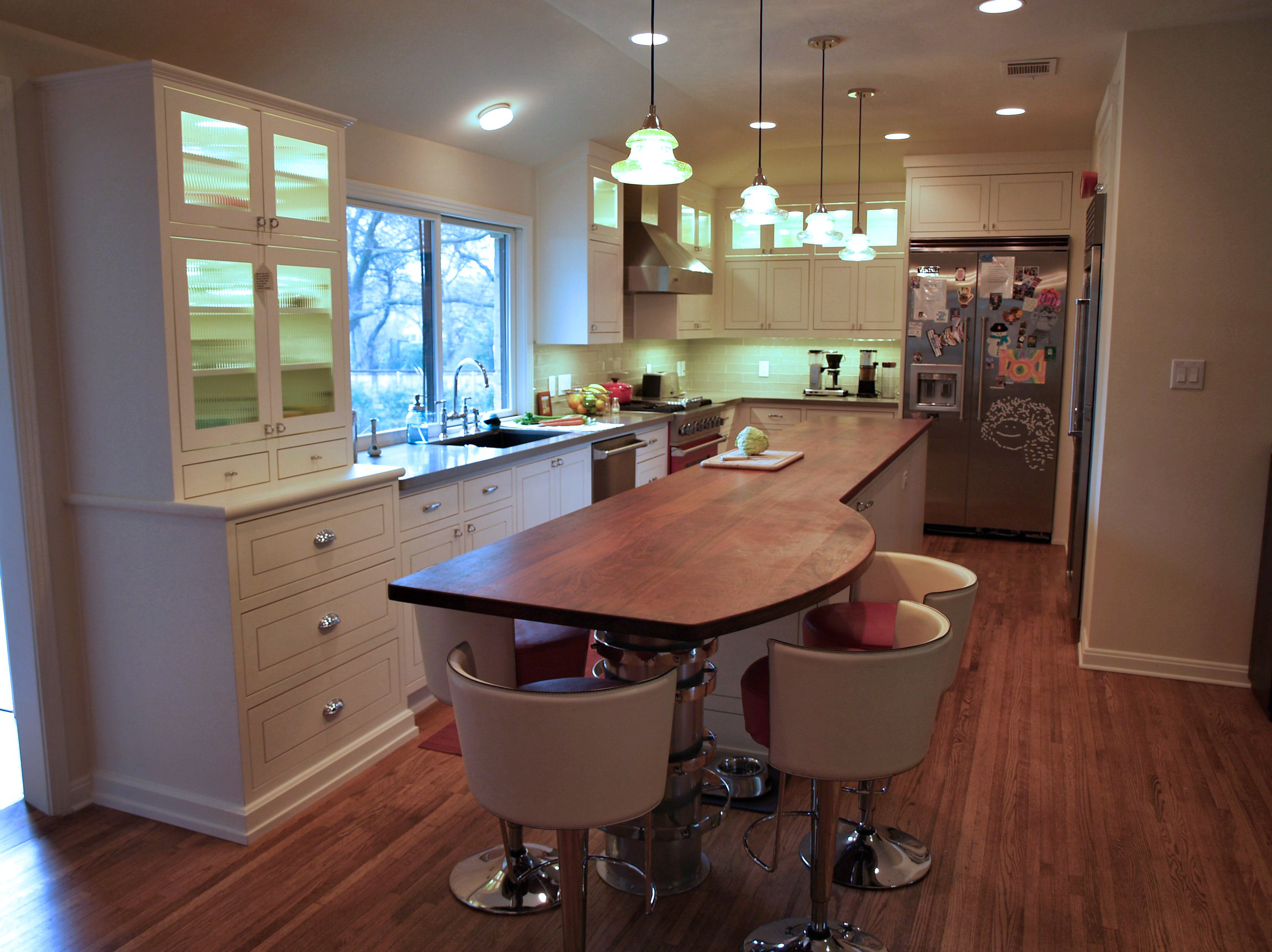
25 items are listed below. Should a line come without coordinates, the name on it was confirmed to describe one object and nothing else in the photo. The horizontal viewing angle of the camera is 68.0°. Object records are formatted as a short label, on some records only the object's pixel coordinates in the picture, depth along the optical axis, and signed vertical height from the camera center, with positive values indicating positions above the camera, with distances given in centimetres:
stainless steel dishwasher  493 -59
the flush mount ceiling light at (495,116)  441 +113
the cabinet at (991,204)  617 +101
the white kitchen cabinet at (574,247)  527 +62
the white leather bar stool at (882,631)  233 -69
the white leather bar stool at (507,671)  217 -76
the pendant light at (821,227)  403 +55
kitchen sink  458 -41
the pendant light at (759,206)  334 +53
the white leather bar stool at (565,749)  166 -71
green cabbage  383 -35
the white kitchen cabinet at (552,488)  423 -62
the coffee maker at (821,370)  725 -11
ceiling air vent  436 +134
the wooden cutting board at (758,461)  365 -41
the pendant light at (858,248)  441 +51
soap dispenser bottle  445 -32
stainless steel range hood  582 +63
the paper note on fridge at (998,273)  621 +54
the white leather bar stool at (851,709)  186 -71
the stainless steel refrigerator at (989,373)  618 -11
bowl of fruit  561 -27
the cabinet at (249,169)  253 +54
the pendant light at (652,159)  254 +53
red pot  619 -23
